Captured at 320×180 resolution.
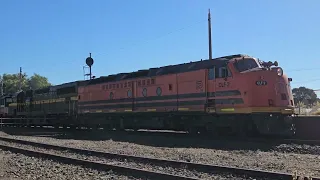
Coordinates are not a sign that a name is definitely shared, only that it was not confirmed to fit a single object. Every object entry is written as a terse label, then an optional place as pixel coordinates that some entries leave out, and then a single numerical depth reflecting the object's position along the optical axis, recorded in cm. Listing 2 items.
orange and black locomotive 1520
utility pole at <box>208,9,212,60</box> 2773
